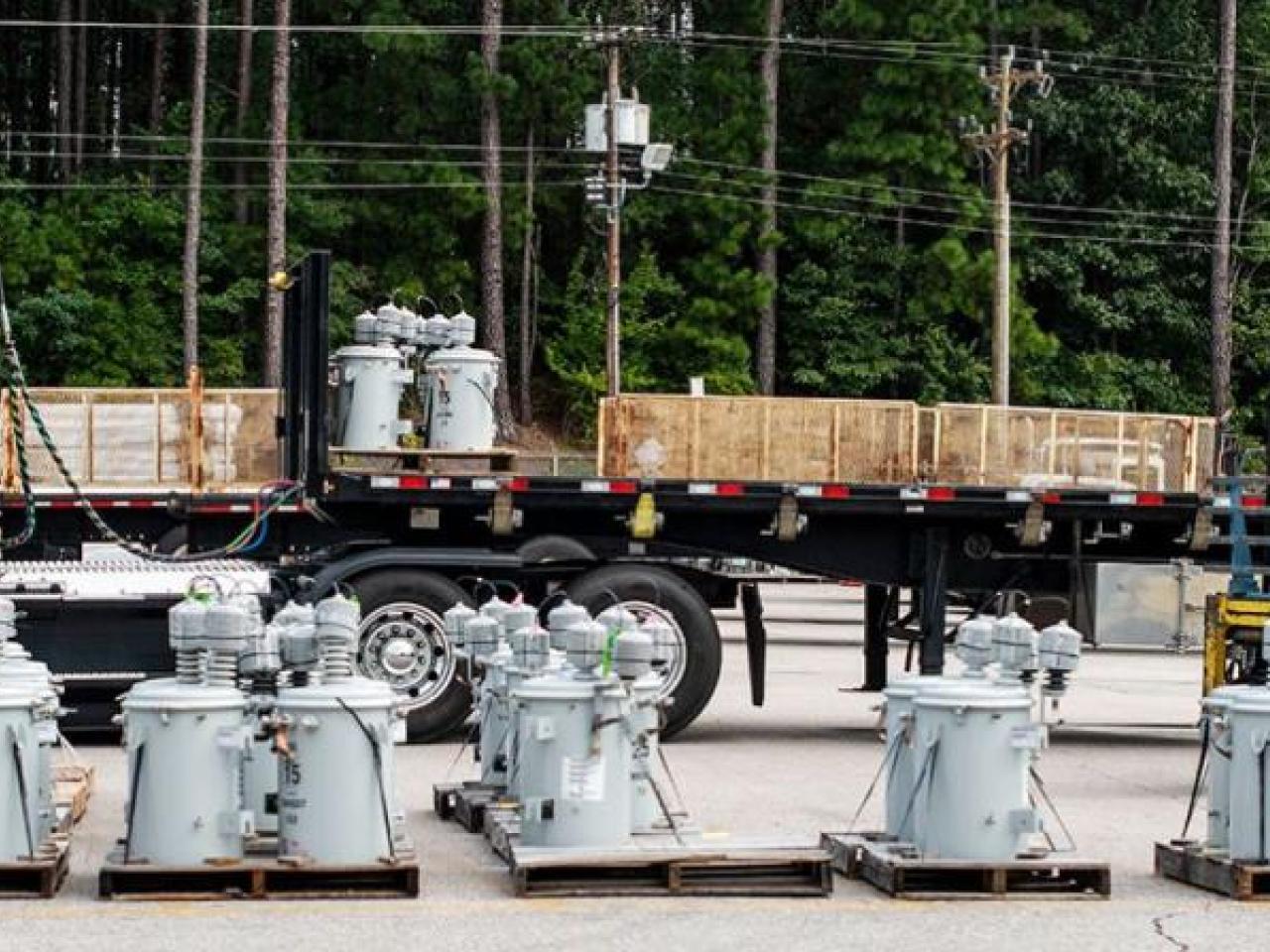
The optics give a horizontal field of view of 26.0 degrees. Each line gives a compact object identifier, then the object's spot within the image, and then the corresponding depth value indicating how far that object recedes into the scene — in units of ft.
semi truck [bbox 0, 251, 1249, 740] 62.23
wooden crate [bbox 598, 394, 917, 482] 68.03
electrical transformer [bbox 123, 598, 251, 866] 39.91
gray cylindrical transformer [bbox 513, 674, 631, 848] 41.60
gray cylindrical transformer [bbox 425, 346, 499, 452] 66.23
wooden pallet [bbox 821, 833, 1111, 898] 40.75
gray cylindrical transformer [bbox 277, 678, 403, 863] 40.16
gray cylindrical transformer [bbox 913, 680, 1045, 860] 41.34
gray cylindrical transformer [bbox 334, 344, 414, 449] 65.72
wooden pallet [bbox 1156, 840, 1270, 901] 40.81
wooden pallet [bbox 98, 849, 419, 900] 39.37
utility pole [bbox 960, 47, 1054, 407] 154.51
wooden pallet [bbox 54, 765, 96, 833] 45.06
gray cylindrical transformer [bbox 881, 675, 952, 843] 42.37
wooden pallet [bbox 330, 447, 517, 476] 65.36
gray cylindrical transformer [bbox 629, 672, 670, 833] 42.52
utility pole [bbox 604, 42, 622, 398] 144.25
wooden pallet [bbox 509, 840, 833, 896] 40.22
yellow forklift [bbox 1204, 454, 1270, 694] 59.41
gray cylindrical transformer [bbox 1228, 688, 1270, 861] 41.09
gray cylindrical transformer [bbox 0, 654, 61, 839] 40.75
